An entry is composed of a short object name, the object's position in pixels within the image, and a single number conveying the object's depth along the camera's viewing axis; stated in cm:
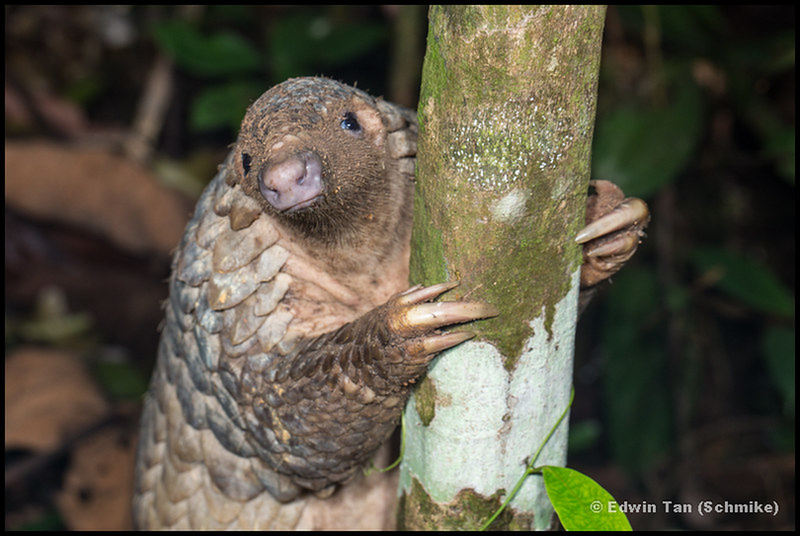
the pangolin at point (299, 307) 185
